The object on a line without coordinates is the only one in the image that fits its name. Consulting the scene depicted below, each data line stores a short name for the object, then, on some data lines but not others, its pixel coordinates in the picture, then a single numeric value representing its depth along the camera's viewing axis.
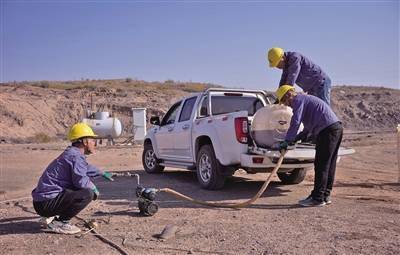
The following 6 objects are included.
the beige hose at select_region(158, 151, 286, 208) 7.98
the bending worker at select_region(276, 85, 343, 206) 7.99
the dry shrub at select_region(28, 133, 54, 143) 34.94
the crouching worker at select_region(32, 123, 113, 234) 6.50
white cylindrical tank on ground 27.83
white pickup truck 8.95
